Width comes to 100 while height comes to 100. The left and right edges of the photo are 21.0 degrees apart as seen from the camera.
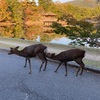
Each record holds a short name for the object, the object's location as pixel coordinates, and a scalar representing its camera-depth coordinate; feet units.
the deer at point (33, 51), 22.59
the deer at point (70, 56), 21.22
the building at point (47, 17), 114.16
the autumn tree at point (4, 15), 124.77
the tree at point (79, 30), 45.98
